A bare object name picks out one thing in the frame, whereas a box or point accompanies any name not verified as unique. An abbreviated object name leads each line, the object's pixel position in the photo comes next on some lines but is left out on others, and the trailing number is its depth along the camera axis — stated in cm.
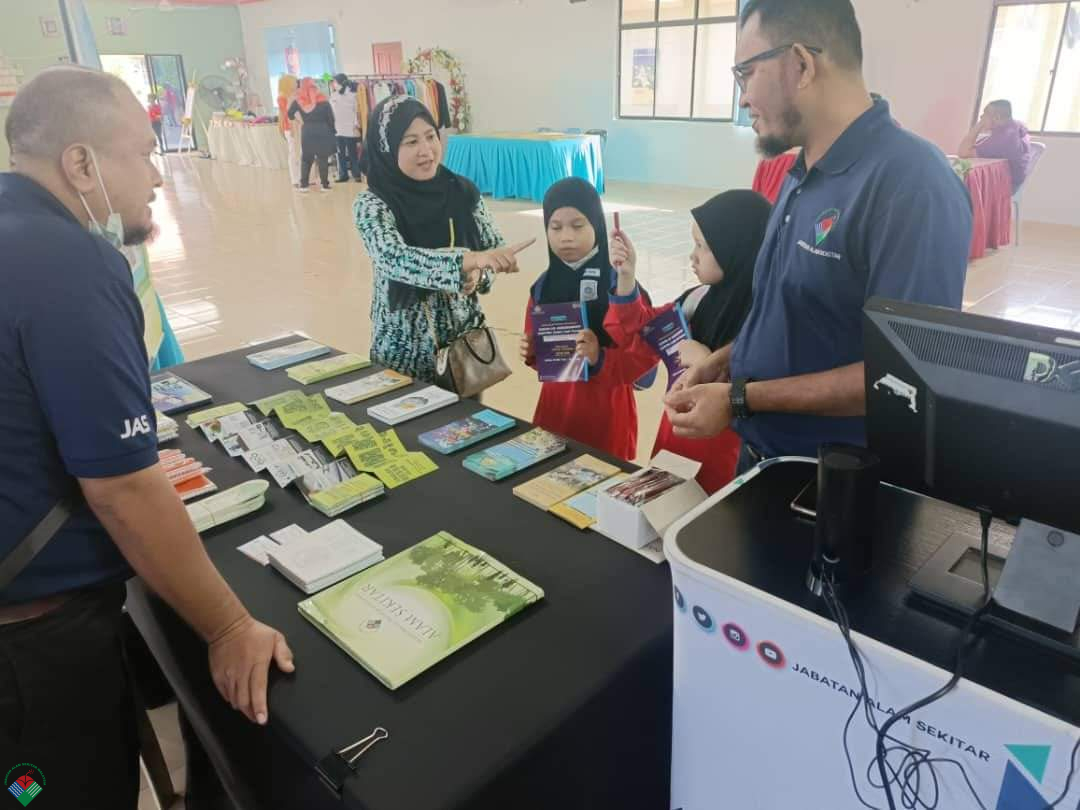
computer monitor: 68
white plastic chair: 642
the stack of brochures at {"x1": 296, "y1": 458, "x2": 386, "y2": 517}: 134
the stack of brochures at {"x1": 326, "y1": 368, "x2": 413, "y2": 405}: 183
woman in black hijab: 202
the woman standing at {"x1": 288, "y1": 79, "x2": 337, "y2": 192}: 1028
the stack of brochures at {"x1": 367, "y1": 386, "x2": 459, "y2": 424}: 173
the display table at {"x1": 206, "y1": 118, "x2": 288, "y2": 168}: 1308
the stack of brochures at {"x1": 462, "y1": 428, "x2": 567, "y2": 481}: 147
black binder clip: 80
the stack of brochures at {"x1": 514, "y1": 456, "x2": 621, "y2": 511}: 136
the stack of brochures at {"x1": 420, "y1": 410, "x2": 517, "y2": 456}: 158
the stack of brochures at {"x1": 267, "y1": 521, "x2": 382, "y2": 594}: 114
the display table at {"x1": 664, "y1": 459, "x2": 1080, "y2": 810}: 68
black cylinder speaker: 79
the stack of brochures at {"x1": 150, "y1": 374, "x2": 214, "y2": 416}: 179
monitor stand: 73
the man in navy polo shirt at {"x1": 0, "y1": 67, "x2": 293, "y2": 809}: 83
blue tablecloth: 853
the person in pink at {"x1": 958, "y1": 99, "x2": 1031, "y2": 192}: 623
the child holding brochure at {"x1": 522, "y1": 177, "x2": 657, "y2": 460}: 204
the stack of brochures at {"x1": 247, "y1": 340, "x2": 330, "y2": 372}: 208
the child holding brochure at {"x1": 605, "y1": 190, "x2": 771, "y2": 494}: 177
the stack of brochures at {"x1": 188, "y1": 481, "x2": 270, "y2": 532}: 129
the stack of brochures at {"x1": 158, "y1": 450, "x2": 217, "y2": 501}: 140
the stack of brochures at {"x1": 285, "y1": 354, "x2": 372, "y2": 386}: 197
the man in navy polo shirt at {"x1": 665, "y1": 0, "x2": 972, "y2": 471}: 111
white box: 119
